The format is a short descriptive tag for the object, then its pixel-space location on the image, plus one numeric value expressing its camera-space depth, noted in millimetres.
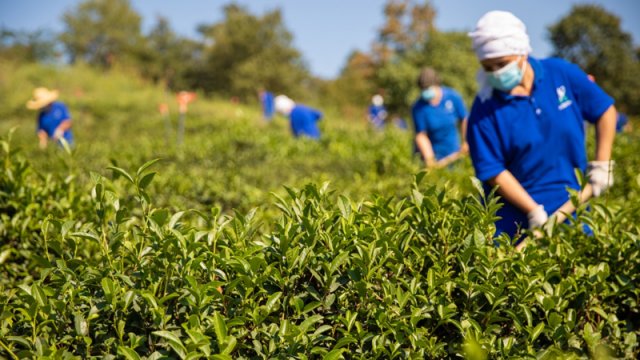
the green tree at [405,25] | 39906
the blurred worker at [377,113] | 20412
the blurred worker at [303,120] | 11633
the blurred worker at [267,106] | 20047
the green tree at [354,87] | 42375
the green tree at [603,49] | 35594
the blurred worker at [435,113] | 6398
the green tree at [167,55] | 45531
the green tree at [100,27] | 54875
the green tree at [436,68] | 28906
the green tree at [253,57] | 37562
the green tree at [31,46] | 41250
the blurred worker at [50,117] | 10211
